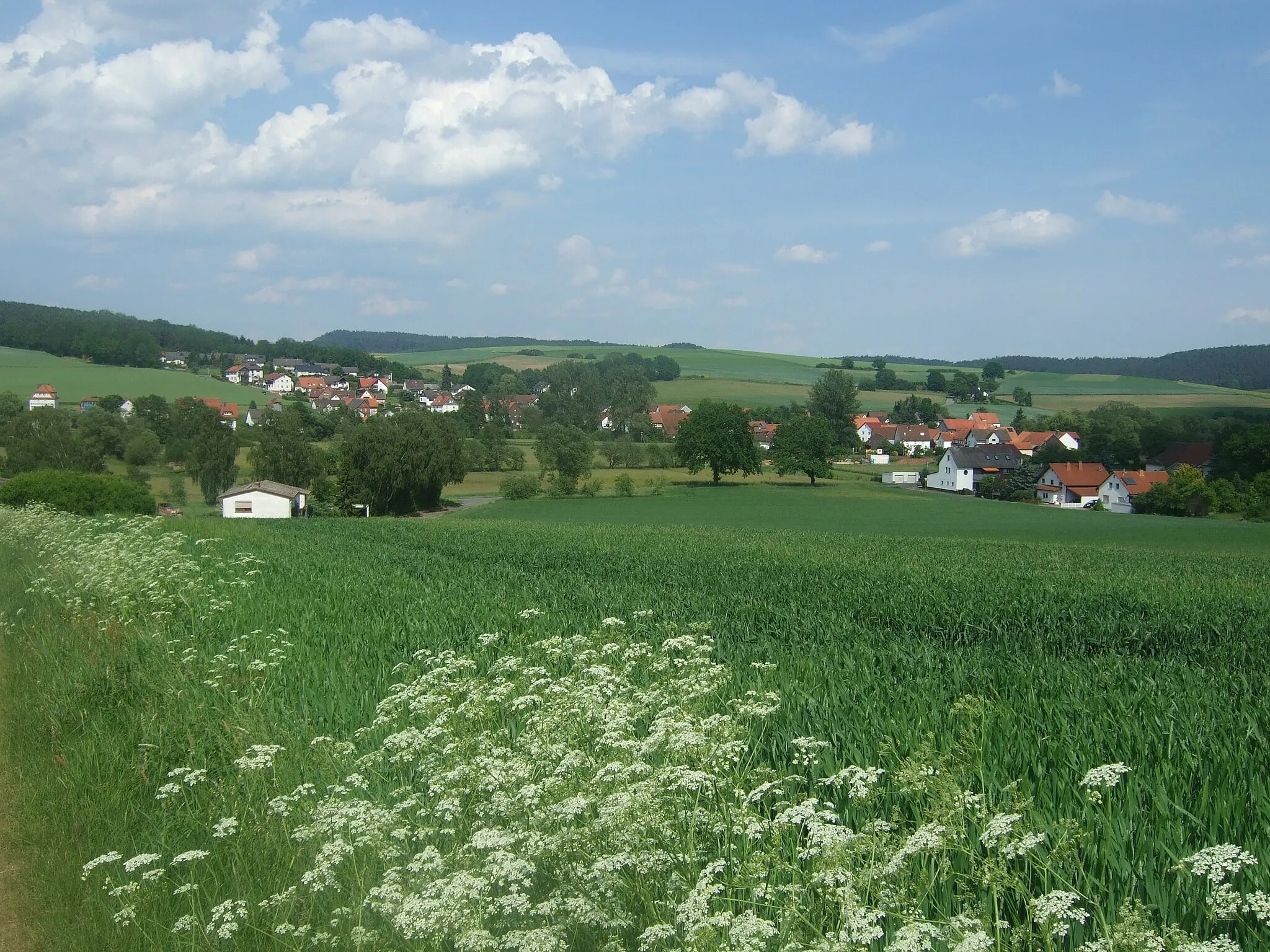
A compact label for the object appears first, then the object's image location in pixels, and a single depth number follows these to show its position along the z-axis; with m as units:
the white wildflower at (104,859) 4.20
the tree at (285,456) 79.44
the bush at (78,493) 45.47
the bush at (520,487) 74.81
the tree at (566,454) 76.12
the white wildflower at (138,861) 4.12
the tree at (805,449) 82.75
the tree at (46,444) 74.12
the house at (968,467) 94.19
